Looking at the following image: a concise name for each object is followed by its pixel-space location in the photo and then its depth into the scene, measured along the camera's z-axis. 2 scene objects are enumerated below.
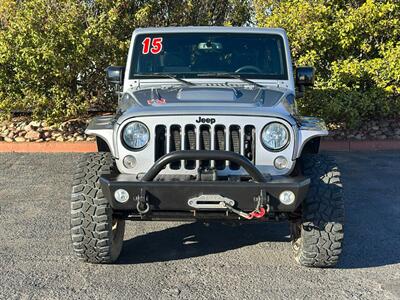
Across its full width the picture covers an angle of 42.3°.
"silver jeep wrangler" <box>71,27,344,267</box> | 3.37
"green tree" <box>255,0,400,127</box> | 8.68
